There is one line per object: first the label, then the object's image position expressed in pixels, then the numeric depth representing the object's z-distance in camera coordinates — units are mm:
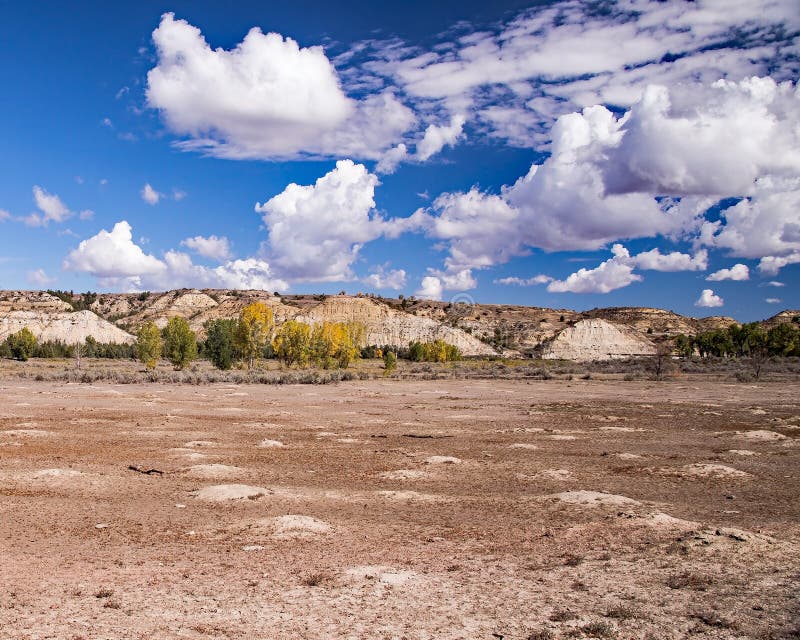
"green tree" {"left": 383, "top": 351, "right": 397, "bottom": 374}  72688
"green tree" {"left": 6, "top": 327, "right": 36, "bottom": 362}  101000
